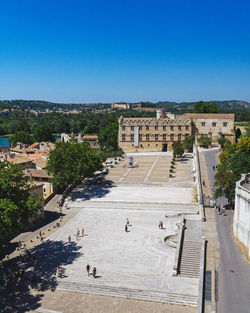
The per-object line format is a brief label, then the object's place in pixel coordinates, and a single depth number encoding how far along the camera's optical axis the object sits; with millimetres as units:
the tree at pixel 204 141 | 74250
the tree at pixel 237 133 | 83375
